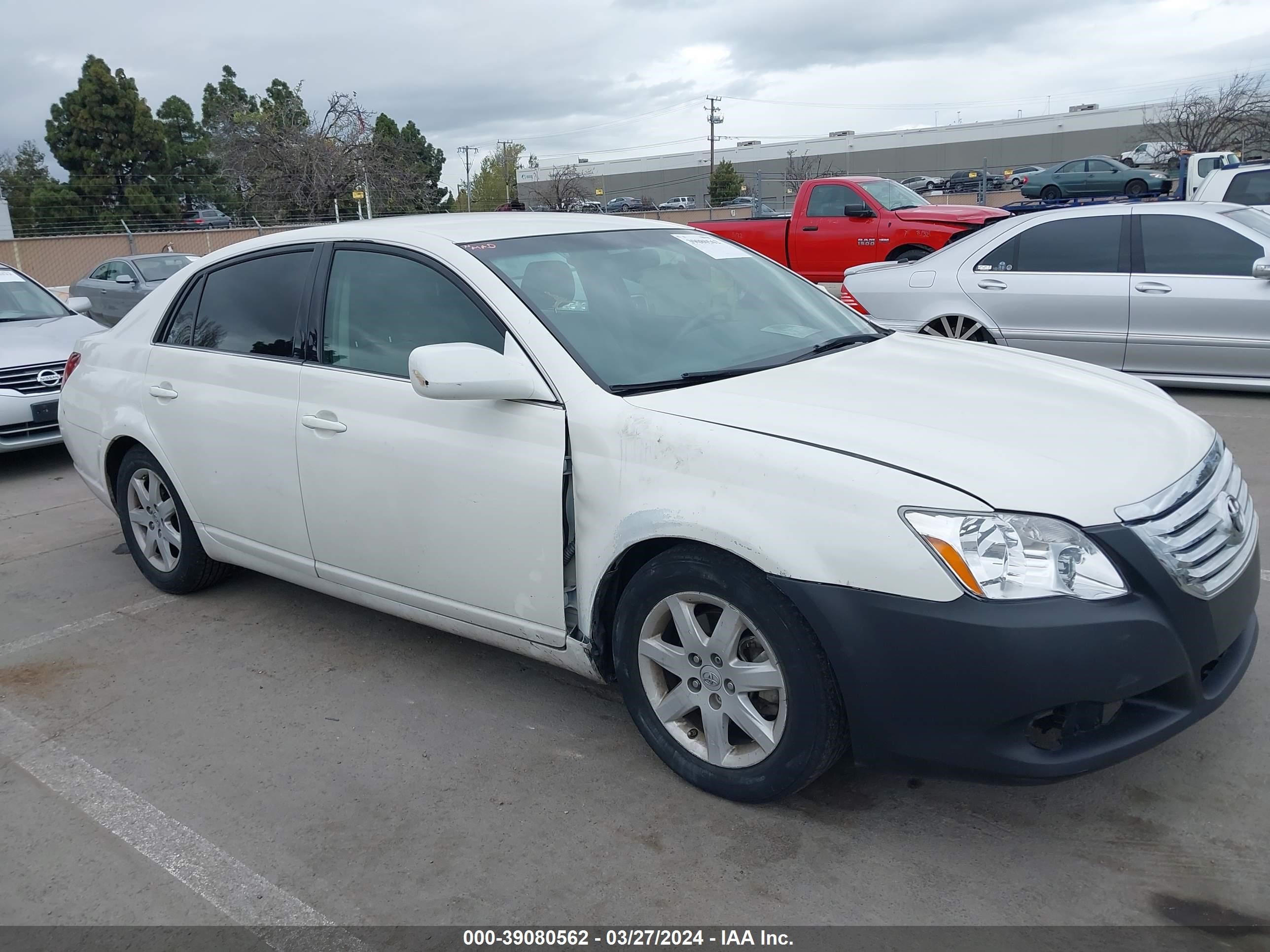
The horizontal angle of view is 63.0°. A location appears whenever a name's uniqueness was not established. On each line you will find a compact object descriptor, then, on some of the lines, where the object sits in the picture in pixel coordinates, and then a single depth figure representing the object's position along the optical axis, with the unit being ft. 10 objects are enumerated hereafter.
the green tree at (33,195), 133.39
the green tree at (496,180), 232.73
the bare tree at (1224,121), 111.65
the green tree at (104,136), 148.77
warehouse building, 226.79
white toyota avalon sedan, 8.11
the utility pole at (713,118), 243.40
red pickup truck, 41.52
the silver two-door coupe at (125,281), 52.49
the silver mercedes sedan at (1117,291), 24.81
